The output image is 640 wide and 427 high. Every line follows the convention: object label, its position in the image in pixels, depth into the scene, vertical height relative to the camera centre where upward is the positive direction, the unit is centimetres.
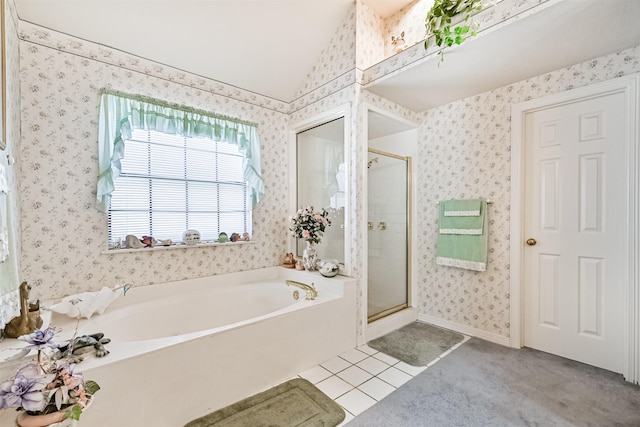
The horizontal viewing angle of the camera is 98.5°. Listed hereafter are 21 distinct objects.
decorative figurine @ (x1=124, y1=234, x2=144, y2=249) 228 -25
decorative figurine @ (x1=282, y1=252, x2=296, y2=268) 314 -56
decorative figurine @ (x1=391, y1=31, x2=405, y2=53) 261 +162
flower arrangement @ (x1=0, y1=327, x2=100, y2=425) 86 -58
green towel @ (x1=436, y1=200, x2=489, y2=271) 261 -27
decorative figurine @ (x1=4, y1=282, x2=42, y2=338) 134 -54
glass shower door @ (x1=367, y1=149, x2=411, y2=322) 284 -23
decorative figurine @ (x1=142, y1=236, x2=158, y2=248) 235 -26
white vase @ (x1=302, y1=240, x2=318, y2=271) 285 -48
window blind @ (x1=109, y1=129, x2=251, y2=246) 232 +21
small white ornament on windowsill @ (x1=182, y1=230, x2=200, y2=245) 256 -24
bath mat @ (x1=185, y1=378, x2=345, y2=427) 156 -120
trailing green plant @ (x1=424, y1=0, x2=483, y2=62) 183 +131
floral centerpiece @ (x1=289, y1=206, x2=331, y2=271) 277 -16
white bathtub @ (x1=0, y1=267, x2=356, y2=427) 139 -87
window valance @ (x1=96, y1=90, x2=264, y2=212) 213 +76
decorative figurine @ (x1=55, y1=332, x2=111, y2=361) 132 -69
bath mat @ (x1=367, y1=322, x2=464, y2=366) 232 -122
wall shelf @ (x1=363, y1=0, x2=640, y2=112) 164 +116
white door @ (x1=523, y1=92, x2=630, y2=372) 203 -14
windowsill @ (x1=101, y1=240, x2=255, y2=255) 221 -32
